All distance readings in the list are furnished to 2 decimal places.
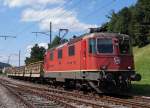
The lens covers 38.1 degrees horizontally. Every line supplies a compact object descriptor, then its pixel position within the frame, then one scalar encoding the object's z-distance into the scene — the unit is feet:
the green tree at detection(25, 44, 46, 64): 174.90
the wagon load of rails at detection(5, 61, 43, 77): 64.38
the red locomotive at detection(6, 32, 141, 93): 36.45
